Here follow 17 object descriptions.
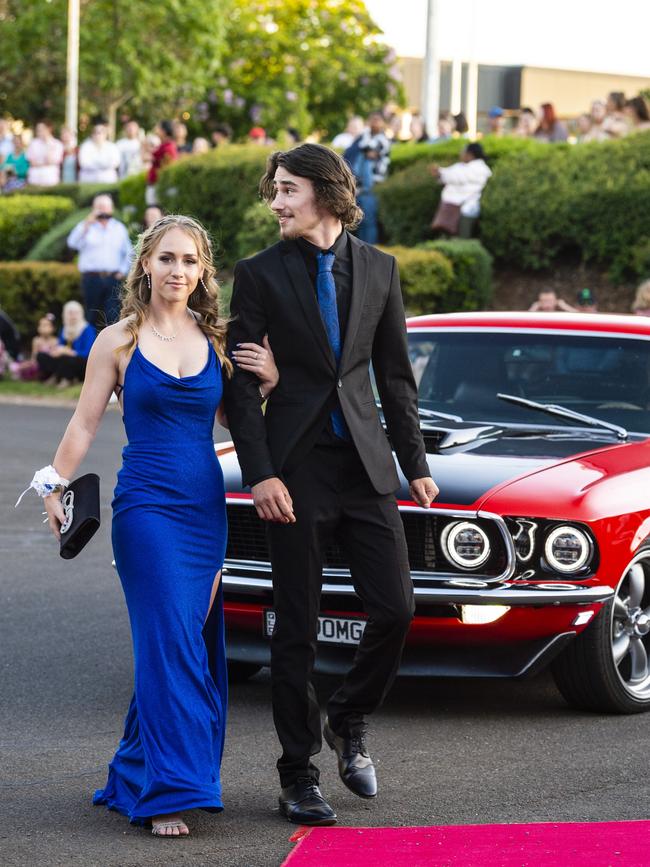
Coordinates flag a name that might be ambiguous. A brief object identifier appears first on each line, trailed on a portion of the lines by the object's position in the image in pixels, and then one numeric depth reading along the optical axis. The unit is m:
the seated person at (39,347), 22.59
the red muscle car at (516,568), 6.15
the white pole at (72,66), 48.25
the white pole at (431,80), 28.30
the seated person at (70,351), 21.41
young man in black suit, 5.05
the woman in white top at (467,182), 21.62
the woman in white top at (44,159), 31.17
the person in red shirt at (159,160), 25.80
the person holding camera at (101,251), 21.11
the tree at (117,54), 52.72
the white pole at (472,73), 47.47
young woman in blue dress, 4.95
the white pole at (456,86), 54.23
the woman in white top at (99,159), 29.16
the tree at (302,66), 57.66
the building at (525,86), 74.88
